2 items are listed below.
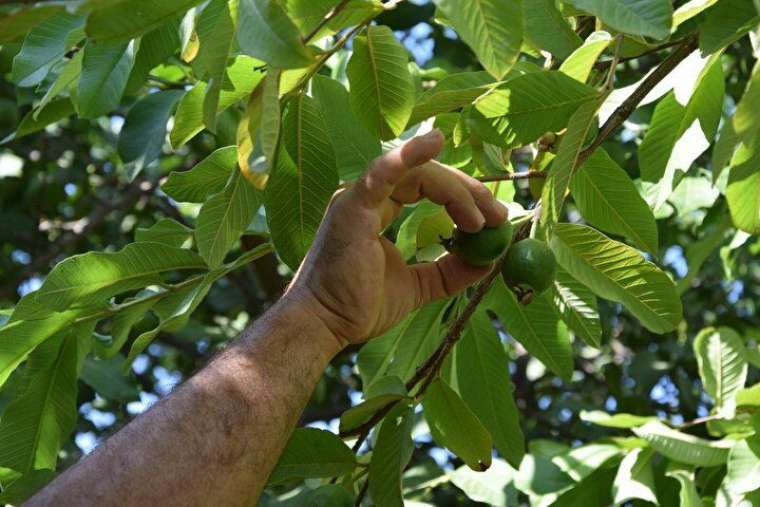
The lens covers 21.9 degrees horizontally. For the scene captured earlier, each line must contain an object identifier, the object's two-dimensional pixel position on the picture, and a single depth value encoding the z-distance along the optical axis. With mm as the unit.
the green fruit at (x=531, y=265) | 1463
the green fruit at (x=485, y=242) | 1477
